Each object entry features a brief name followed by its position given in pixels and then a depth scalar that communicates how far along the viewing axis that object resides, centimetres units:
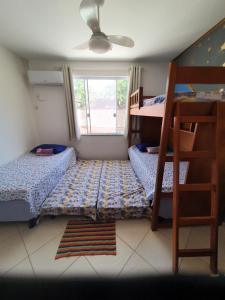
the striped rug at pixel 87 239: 147
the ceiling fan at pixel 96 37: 128
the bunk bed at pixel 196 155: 118
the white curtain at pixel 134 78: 314
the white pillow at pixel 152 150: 297
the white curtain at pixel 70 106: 313
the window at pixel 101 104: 341
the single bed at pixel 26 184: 166
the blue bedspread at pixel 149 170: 179
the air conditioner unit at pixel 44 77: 302
